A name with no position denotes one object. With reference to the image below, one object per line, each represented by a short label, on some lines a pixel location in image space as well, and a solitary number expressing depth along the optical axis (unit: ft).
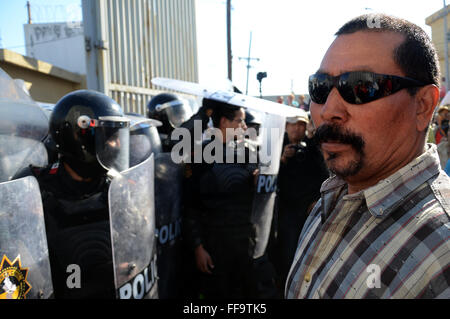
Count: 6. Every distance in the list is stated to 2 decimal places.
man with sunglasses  2.70
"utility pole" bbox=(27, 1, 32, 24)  63.28
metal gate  19.08
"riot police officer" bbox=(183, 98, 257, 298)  9.14
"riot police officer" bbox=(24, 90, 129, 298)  5.85
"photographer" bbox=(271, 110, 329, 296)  11.51
